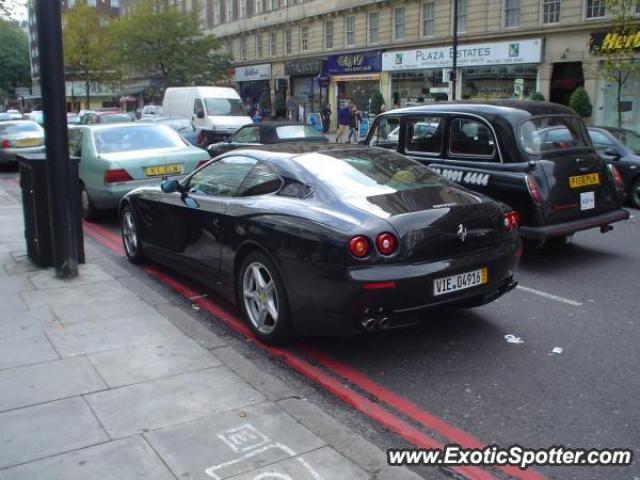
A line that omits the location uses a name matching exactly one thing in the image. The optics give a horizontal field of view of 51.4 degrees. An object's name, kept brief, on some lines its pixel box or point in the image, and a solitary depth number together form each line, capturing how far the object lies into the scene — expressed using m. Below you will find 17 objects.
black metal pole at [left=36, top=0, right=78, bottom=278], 6.47
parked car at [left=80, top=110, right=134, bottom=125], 23.80
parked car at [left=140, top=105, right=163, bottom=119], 30.19
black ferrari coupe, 4.47
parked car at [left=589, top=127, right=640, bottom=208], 11.99
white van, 22.75
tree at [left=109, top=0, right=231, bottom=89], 42.78
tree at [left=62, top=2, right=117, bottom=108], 45.94
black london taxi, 7.27
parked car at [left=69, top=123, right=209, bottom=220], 9.89
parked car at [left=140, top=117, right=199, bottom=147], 20.20
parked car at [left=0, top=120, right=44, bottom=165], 19.36
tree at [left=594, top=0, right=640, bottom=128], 19.95
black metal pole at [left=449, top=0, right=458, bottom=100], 27.08
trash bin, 7.04
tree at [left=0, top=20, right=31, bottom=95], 70.81
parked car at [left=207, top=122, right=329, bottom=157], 16.08
